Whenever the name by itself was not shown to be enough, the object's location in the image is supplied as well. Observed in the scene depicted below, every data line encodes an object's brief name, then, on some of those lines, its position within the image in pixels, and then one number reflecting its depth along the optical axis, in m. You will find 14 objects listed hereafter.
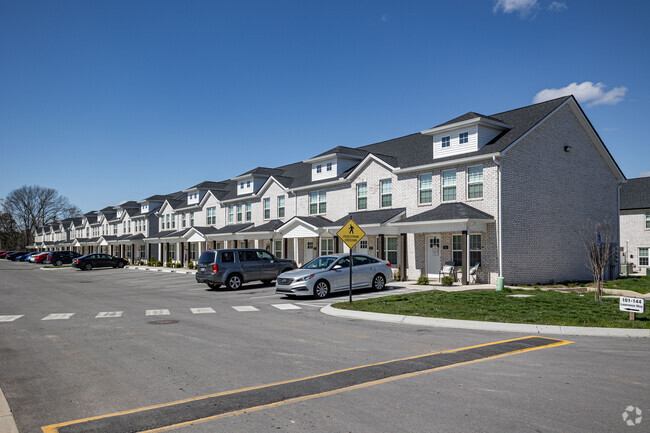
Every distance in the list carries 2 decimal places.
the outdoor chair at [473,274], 22.38
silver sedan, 17.84
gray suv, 22.31
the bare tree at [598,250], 15.34
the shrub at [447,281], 21.66
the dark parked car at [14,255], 77.19
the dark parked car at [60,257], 55.61
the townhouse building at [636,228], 38.06
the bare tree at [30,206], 111.67
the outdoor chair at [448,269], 22.94
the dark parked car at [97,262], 44.44
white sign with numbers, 11.21
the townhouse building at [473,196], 22.36
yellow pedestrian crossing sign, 15.41
